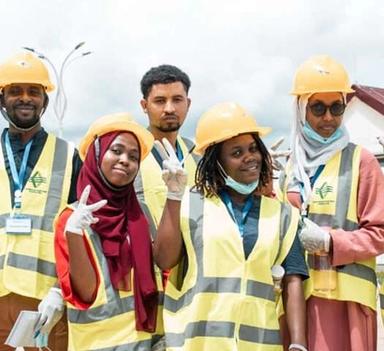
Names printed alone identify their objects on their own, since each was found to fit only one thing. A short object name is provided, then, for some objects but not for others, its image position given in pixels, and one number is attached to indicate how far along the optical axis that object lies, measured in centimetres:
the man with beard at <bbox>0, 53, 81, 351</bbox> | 392
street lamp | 1417
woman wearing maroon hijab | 323
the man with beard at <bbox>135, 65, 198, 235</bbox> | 434
